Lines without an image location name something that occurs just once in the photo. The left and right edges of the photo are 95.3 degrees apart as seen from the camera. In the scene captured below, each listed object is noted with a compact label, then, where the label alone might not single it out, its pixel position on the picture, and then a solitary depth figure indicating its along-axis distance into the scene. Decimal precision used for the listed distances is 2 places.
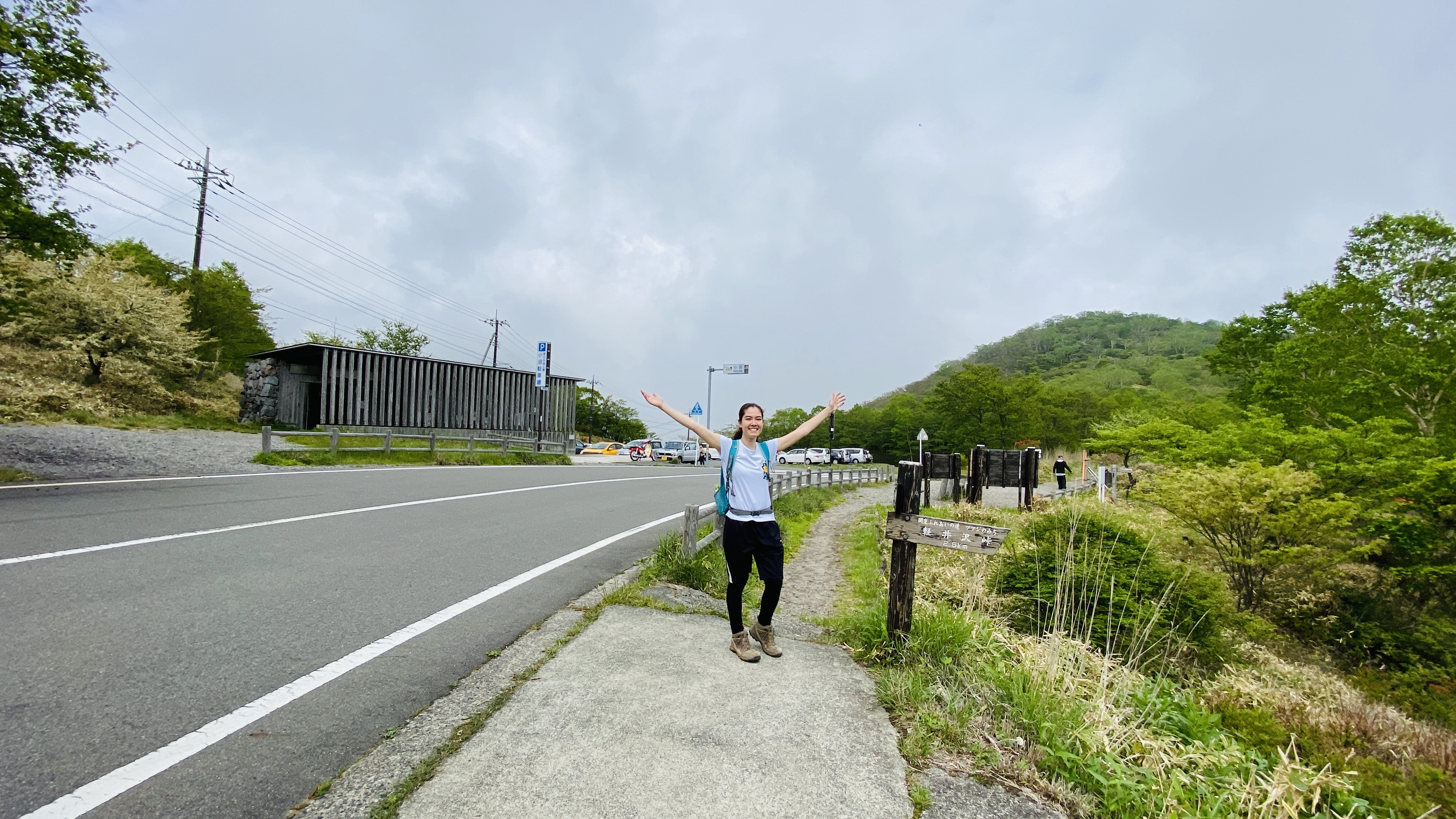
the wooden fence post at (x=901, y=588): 4.42
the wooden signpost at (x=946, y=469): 15.98
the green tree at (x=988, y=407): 51.91
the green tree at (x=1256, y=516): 8.66
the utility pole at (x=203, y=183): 26.84
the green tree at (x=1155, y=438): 13.33
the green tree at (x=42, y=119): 9.82
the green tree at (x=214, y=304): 28.88
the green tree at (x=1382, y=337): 13.32
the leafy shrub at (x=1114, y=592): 5.56
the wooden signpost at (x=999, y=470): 15.61
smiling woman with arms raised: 4.32
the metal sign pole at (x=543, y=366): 29.59
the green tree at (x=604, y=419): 83.62
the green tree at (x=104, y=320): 19.45
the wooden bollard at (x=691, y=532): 6.36
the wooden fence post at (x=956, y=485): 16.00
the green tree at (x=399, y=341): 58.94
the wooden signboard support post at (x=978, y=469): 15.66
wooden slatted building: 22.64
